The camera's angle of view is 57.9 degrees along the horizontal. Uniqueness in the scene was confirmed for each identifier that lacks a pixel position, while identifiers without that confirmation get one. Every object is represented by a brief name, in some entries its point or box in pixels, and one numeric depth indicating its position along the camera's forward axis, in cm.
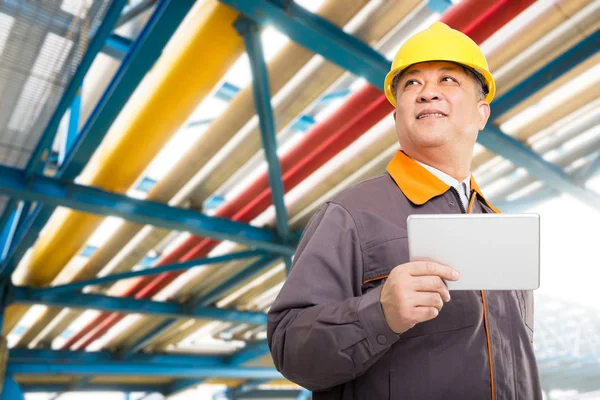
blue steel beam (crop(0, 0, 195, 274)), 349
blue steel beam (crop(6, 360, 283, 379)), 1091
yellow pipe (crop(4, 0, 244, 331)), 386
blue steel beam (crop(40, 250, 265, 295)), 638
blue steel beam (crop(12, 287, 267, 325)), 749
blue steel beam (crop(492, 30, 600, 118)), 427
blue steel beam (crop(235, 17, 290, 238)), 376
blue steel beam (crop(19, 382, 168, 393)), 1313
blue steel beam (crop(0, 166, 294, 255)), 491
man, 121
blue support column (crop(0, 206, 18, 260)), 651
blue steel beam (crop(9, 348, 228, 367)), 1118
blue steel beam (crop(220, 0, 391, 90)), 353
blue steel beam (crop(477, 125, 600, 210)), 493
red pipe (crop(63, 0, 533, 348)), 392
